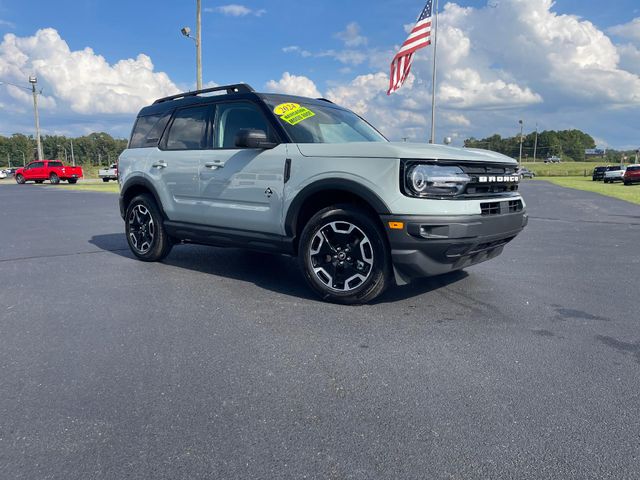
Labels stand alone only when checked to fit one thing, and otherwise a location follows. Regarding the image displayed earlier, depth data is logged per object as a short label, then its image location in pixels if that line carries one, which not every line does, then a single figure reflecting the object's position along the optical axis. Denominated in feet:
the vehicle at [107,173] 144.97
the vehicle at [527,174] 185.78
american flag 56.24
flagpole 71.46
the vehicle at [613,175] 138.62
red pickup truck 121.90
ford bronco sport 12.53
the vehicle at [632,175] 117.70
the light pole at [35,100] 153.79
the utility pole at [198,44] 65.72
